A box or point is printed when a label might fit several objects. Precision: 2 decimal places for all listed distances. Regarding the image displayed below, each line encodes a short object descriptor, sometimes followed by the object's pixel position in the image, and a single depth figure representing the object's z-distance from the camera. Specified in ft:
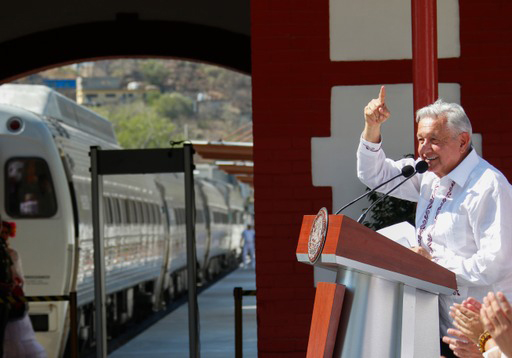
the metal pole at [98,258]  61.18
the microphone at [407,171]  26.49
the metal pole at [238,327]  51.25
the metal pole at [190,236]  59.68
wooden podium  23.93
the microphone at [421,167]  26.09
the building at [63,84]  537.34
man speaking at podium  25.32
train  82.66
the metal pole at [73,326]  54.61
